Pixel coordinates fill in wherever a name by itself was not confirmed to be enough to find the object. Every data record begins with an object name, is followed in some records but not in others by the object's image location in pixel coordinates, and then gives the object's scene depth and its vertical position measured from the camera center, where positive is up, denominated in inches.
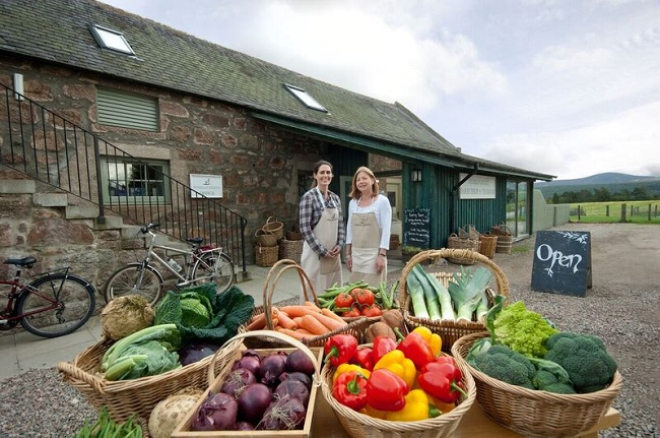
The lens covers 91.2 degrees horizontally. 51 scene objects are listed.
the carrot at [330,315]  67.6 -23.5
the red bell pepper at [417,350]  45.9 -21.1
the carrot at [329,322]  64.6 -23.6
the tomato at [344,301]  77.4 -22.8
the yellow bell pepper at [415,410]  38.2 -24.7
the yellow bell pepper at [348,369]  44.0 -23.0
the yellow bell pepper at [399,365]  42.9 -21.6
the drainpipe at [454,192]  337.8 +12.5
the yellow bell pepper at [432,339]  51.0 -21.4
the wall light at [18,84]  189.9 +74.4
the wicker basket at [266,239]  304.0 -30.4
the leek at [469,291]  68.9 -19.2
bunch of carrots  64.4 -24.0
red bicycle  152.3 -47.1
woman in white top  124.6 -9.8
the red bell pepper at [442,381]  40.3 -22.6
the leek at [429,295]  67.1 -19.9
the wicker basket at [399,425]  35.3 -24.5
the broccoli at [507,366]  42.8 -22.3
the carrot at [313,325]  64.2 -24.2
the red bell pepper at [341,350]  49.5 -22.3
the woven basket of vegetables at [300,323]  59.5 -23.8
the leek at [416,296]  67.1 -19.8
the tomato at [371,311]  71.1 -23.8
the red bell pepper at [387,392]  38.2 -22.3
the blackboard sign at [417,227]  303.9 -21.5
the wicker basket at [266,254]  305.0 -45.6
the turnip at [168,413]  43.8 -28.3
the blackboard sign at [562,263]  207.3 -39.6
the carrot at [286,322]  67.0 -24.2
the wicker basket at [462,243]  305.3 -38.0
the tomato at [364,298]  75.8 -21.7
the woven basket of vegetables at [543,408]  39.6 -26.4
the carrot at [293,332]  60.4 -24.6
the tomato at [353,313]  72.7 -24.5
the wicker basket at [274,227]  309.9 -20.1
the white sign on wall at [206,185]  270.1 +18.9
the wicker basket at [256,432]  35.3 -24.7
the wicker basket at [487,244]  336.2 -42.0
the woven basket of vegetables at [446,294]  63.2 -20.0
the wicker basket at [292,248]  307.1 -40.0
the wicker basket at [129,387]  44.6 -25.8
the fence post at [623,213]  859.1 -29.0
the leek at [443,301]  67.1 -21.0
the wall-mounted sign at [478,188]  370.9 +20.2
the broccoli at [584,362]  42.0 -21.3
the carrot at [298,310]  71.5 -23.3
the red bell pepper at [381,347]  48.1 -21.5
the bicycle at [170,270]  189.2 -41.1
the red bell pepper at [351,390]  39.9 -23.4
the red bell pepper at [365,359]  48.4 -23.4
